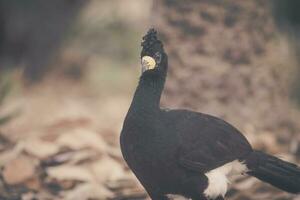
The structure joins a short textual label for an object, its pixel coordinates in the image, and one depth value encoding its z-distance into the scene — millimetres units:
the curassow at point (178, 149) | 11645
